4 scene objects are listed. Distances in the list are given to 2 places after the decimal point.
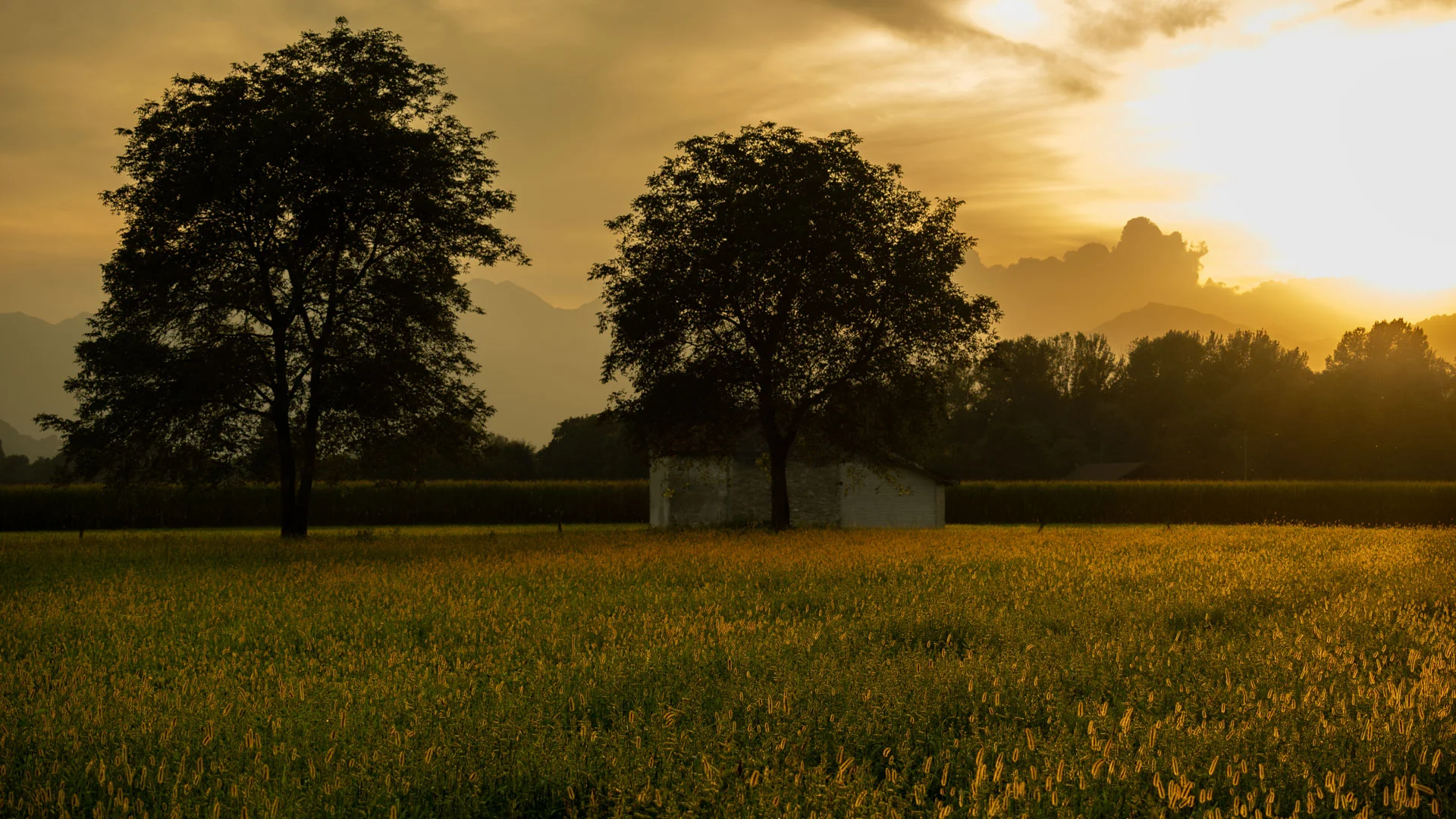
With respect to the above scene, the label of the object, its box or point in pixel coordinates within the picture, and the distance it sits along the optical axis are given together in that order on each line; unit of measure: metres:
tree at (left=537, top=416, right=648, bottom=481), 106.25
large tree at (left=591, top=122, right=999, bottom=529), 37.31
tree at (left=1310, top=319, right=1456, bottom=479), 96.00
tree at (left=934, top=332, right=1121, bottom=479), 108.56
